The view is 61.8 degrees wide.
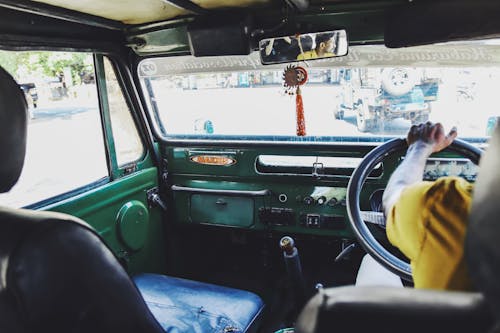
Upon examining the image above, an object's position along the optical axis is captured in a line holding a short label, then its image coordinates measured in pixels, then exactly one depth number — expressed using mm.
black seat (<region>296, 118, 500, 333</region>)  644
